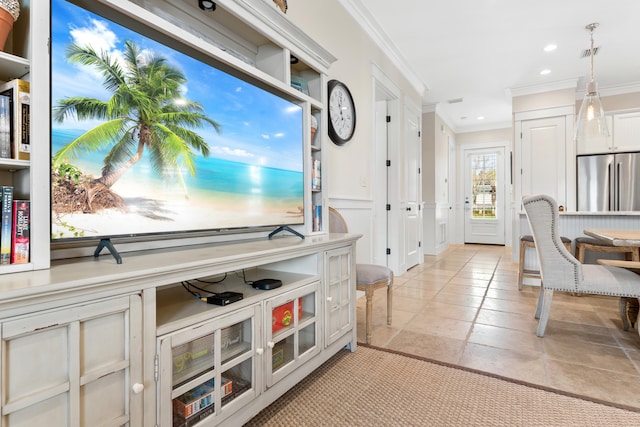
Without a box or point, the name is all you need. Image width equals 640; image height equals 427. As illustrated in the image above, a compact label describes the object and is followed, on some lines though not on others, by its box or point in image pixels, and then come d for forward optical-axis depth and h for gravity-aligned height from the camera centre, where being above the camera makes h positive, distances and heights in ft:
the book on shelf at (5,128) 2.99 +0.76
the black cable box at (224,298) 4.20 -1.11
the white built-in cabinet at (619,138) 16.78 +3.75
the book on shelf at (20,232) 2.95 -0.18
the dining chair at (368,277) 7.52 -1.52
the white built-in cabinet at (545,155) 16.47 +2.89
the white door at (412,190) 15.35 +1.07
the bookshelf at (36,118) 2.95 +0.84
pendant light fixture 9.92 +2.83
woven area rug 4.79 -3.00
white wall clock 9.00 +2.81
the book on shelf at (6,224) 2.90 -0.11
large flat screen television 3.33 +0.92
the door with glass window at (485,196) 24.88 +1.21
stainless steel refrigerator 16.10 +1.48
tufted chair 7.13 -1.34
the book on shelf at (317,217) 7.20 -0.12
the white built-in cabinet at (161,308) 2.62 -1.07
